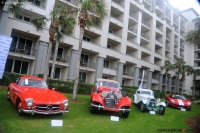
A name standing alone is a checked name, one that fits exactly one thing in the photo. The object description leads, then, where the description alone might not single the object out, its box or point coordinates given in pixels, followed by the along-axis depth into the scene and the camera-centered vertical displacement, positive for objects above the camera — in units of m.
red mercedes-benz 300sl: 8.30 -0.71
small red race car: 18.84 -1.08
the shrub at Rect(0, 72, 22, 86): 18.35 +0.32
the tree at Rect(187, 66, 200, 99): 44.31 +5.23
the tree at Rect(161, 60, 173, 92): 44.52 +5.97
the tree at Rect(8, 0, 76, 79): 18.20 +6.67
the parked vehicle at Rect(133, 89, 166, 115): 14.06 -1.11
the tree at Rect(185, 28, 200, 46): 15.23 +4.80
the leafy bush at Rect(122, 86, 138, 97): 26.67 -0.30
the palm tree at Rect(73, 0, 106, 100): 15.28 +6.16
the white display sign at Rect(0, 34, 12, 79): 5.81 +1.00
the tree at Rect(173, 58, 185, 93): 44.32 +6.34
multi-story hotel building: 26.11 +7.57
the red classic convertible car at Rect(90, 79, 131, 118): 10.81 -0.85
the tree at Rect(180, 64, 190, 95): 44.54 +5.53
